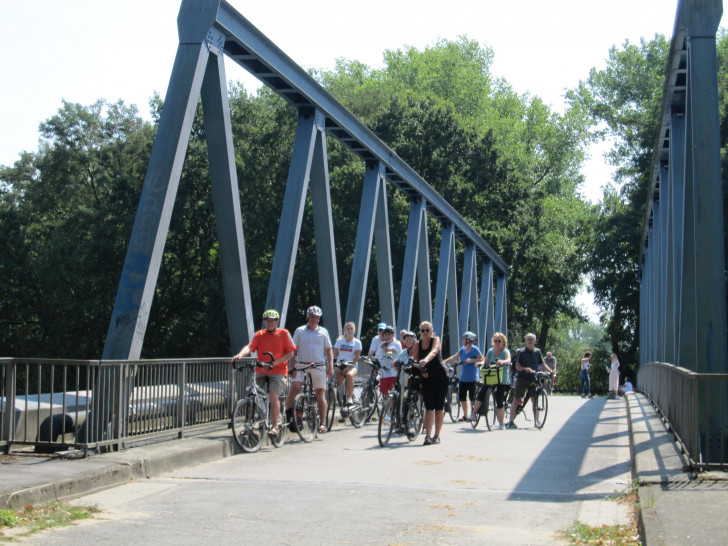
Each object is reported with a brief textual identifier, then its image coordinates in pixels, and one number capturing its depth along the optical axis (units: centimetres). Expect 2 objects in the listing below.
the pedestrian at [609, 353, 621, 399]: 3178
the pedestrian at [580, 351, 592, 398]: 3553
